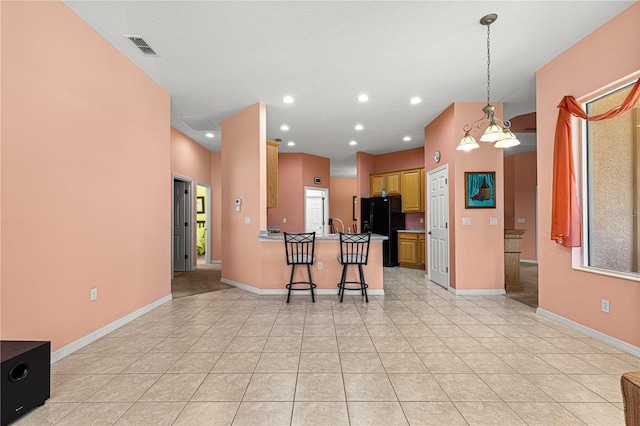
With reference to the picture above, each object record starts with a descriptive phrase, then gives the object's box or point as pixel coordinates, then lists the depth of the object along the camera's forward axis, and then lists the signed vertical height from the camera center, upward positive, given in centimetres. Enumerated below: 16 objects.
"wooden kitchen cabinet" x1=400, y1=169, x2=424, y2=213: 693 +61
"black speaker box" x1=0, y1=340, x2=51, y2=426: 161 -93
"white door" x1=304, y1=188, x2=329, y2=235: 838 +14
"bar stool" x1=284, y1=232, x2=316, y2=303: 415 -59
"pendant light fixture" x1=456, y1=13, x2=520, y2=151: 265 +81
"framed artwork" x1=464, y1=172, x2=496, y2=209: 449 +42
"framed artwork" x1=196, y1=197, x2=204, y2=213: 988 +39
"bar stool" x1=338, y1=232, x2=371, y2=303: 414 -61
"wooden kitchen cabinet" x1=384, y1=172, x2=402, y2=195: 740 +83
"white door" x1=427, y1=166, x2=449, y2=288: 488 -19
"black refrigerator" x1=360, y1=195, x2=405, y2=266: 721 -14
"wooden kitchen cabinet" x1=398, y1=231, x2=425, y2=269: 681 -82
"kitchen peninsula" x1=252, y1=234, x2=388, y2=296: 454 -81
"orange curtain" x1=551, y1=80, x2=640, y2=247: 303 +28
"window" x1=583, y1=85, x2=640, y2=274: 276 +26
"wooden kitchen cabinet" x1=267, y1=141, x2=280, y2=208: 518 +75
